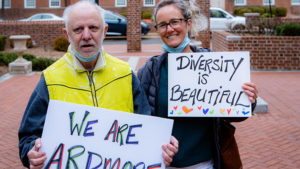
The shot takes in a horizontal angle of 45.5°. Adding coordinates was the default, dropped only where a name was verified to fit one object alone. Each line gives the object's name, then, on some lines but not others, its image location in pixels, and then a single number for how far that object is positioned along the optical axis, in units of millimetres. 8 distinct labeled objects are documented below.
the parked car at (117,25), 24703
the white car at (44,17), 26442
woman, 2350
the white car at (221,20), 23570
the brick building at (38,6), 38219
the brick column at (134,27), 17531
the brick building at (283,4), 38250
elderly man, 2033
